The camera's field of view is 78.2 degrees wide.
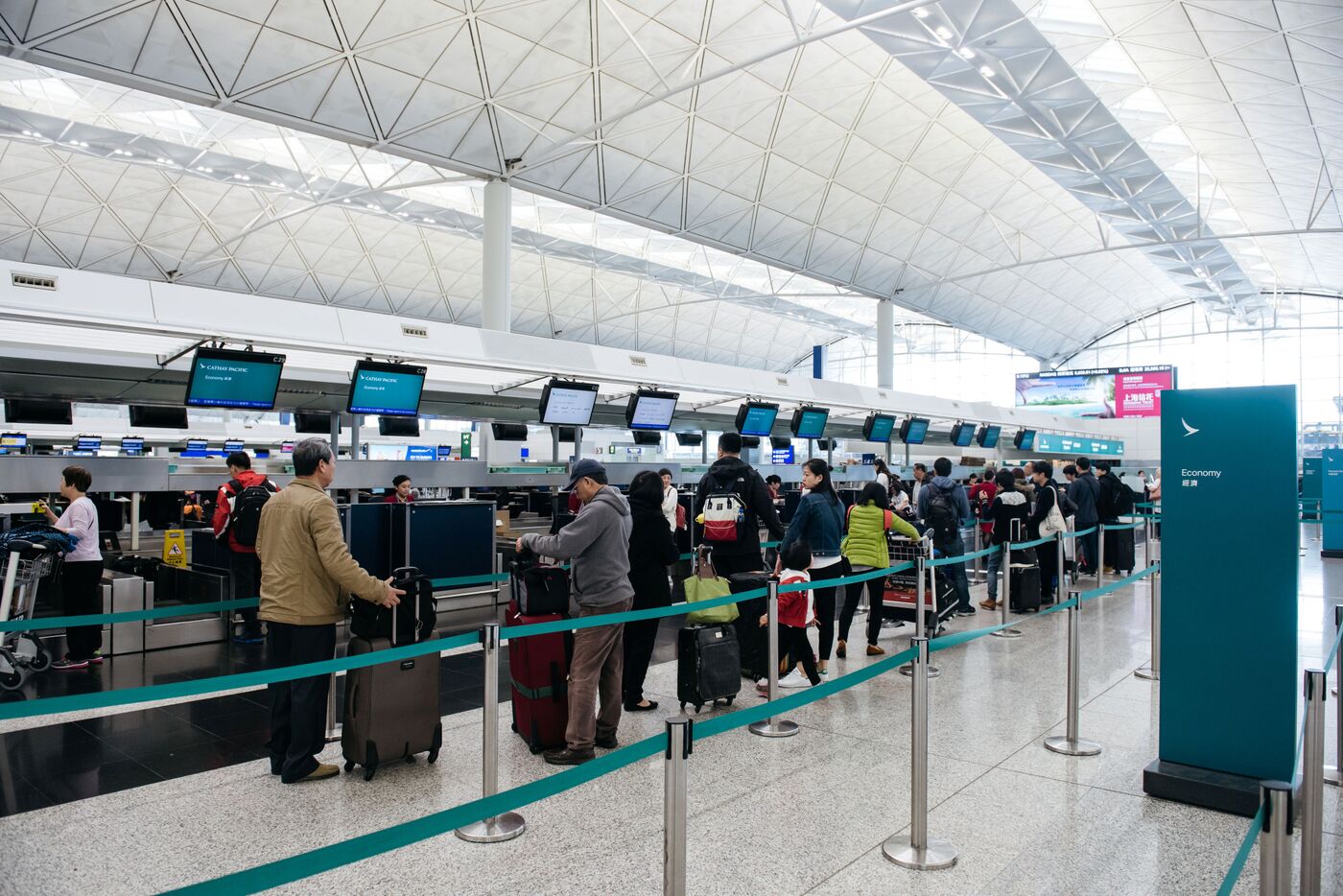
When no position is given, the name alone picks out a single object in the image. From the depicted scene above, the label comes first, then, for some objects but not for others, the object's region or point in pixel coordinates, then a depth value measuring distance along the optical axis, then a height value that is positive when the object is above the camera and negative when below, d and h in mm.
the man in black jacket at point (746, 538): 6871 -719
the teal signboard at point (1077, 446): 29141 +344
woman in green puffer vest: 7895 -800
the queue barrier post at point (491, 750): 4039 -1472
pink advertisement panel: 37625 +2885
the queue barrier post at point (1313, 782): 2828 -1170
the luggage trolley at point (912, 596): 8641 -1513
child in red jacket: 6480 -1274
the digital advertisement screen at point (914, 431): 22188 +648
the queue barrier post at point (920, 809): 3801 -1651
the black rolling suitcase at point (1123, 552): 14188 -1658
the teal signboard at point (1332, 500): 16900 -933
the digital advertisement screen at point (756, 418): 15898 +693
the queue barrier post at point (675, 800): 2654 -1126
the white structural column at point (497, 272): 14922 +3291
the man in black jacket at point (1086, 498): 12586 -665
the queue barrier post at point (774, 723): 5711 -1918
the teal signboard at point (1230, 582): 4238 -669
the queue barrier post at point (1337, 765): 4750 -1812
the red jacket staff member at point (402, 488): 12117 -540
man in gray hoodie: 5078 -888
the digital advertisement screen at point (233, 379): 8703 +776
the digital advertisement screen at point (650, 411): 14023 +733
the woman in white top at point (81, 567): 7590 -1108
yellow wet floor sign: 10883 -1304
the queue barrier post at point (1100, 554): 11866 -1449
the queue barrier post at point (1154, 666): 7113 -1846
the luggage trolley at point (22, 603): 7016 -1361
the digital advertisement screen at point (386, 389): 10109 +781
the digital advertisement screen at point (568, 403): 12297 +754
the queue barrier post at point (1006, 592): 9141 -1578
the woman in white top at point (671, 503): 13250 -797
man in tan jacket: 4676 -797
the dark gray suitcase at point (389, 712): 4796 -1545
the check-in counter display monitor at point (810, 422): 17484 +675
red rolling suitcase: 5152 -1466
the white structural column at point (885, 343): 25875 +3648
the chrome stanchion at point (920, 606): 7398 -1394
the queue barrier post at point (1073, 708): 5273 -1638
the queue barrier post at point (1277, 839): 2004 -950
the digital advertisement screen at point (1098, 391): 37844 +3070
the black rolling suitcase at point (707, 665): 5941 -1544
